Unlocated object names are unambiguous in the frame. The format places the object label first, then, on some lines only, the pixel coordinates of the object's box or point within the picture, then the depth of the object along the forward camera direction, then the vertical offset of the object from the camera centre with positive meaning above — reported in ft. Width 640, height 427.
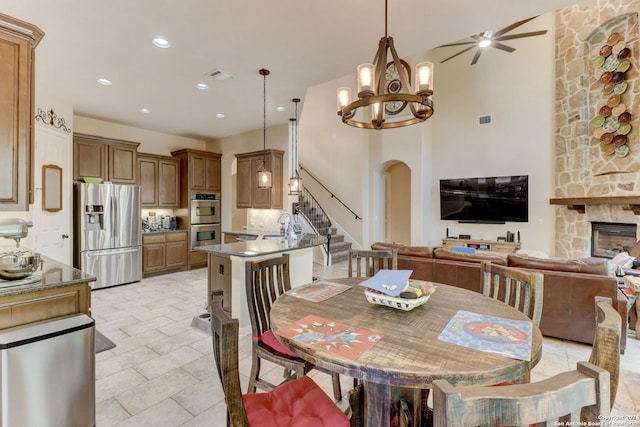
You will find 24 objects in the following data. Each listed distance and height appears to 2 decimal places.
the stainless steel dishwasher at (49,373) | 5.39 -3.06
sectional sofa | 9.56 -2.48
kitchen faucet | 15.18 -0.91
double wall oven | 22.24 -0.49
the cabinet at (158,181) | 20.67 +2.17
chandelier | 7.24 +3.12
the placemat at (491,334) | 3.98 -1.77
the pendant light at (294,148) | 20.58 +4.34
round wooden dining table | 3.52 -1.80
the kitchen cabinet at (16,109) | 6.53 +2.23
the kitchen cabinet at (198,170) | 22.07 +3.10
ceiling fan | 16.74 +9.76
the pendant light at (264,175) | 14.33 +1.86
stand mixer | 6.05 -0.94
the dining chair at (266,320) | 6.01 -2.38
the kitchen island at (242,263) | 11.05 -2.08
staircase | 24.98 -1.05
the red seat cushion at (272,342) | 6.15 -2.73
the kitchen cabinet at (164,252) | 19.88 -2.76
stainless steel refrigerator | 16.93 -1.22
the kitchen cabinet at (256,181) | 20.65 +2.17
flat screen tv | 20.89 +0.95
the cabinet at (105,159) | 17.48 +3.16
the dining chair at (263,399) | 3.49 -2.80
